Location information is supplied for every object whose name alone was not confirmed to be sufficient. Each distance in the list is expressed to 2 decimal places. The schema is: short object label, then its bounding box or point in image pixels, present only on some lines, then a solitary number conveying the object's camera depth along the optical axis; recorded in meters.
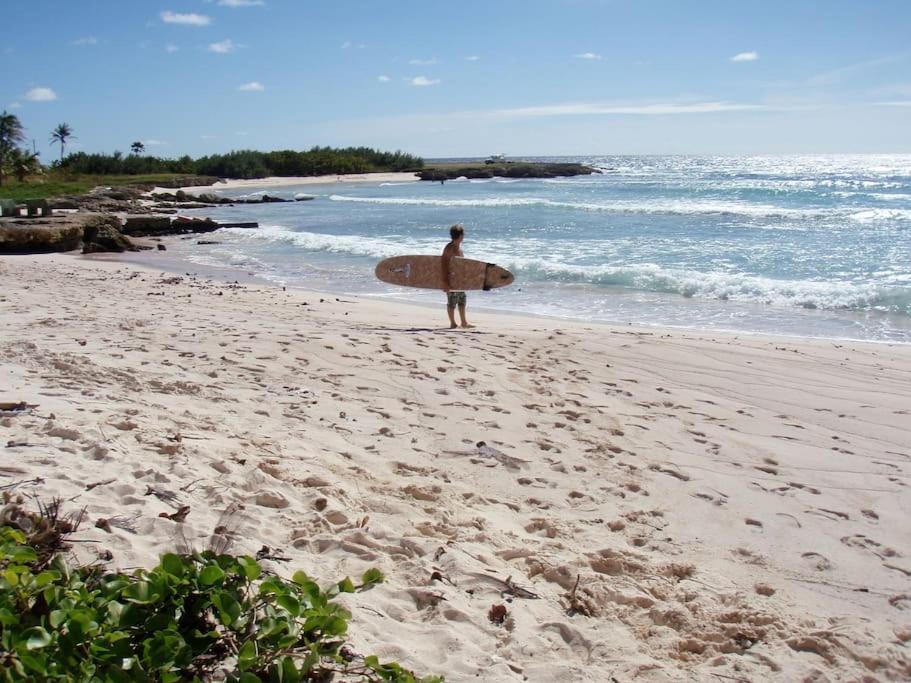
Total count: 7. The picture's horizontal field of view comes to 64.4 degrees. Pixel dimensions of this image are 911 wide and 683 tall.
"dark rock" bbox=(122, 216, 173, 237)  21.27
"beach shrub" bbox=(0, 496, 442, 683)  1.82
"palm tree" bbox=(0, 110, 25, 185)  52.66
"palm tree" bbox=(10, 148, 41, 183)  48.88
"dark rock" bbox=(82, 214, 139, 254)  17.02
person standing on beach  8.74
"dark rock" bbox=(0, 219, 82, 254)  15.40
